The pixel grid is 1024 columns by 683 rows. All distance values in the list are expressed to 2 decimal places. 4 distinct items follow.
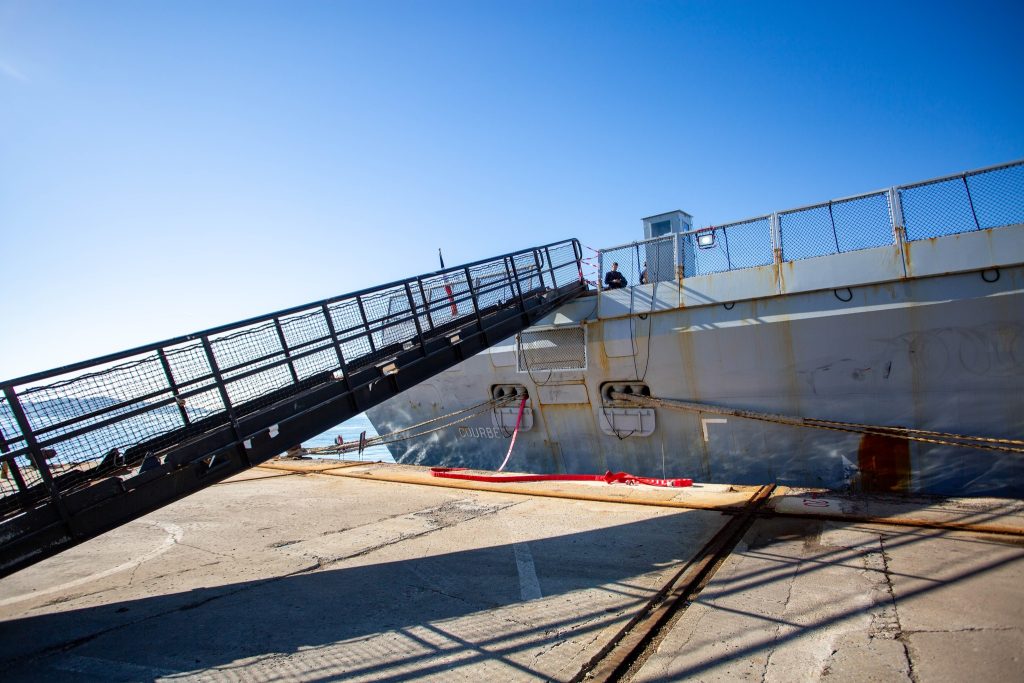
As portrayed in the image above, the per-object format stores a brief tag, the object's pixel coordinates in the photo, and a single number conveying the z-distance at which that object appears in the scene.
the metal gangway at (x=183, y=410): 5.06
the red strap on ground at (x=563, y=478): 8.90
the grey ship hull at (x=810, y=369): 8.20
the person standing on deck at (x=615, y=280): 11.83
